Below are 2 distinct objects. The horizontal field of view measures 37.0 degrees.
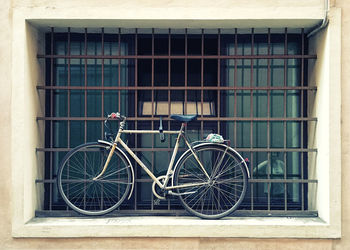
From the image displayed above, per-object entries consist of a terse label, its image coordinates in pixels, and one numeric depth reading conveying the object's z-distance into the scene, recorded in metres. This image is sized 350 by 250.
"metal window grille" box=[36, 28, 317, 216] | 6.14
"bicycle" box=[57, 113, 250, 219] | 5.64
